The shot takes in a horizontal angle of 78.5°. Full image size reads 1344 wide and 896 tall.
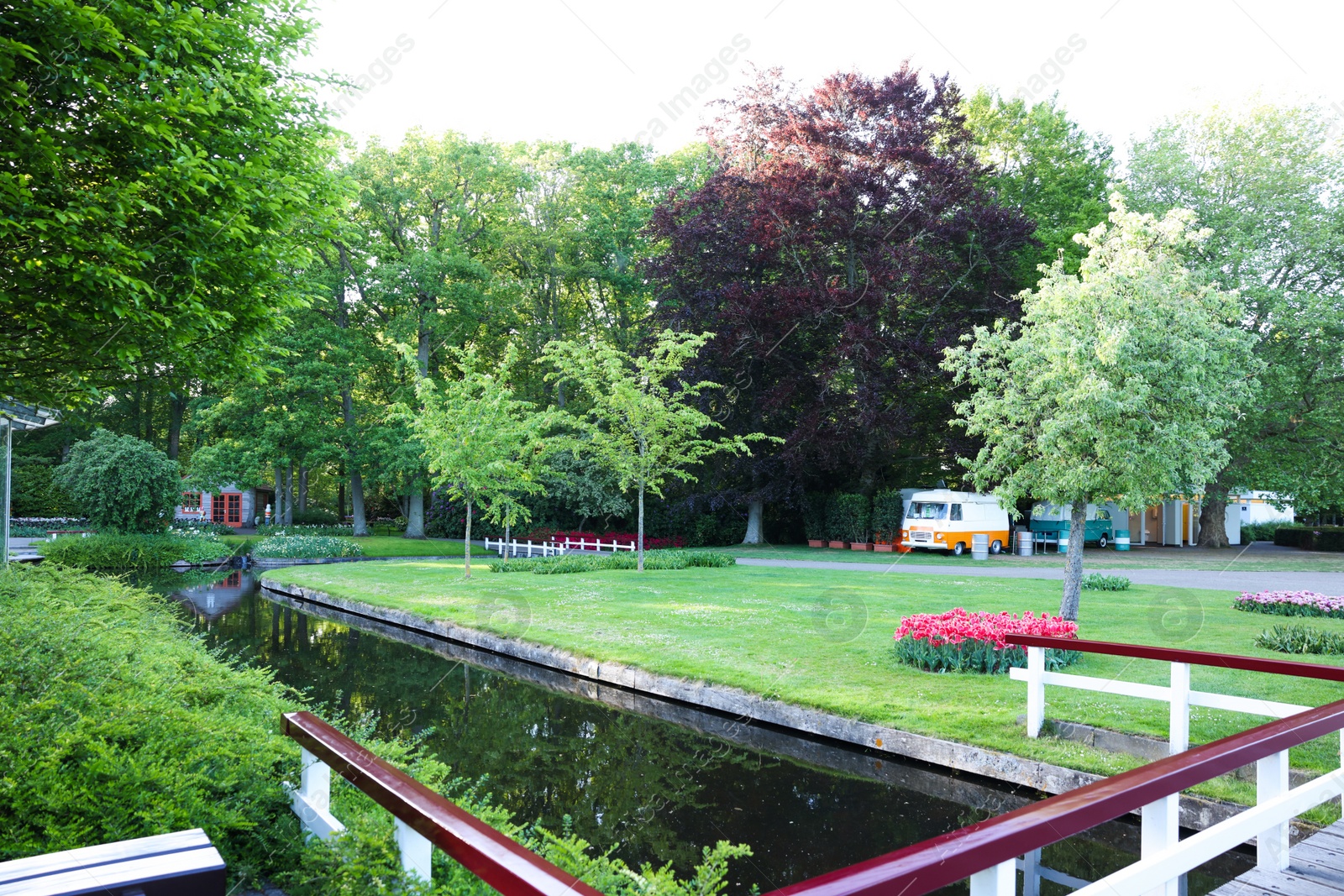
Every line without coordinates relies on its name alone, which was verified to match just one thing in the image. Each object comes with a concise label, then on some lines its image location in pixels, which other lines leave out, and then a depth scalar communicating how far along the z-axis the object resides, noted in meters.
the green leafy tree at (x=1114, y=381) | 10.87
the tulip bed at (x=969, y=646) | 9.30
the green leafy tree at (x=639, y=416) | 20.97
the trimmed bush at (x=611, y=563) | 22.34
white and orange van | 28.20
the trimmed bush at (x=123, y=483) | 26.20
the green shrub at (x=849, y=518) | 31.34
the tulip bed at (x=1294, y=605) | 13.71
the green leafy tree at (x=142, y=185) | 6.08
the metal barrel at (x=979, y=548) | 26.99
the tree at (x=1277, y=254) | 29.06
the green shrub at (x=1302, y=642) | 10.16
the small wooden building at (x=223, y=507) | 48.28
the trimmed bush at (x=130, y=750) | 3.67
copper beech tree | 28.02
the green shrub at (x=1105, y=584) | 17.78
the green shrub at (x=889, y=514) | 30.38
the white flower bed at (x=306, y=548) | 28.50
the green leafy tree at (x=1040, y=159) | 34.28
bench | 2.42
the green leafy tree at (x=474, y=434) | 20.11
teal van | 32.97
